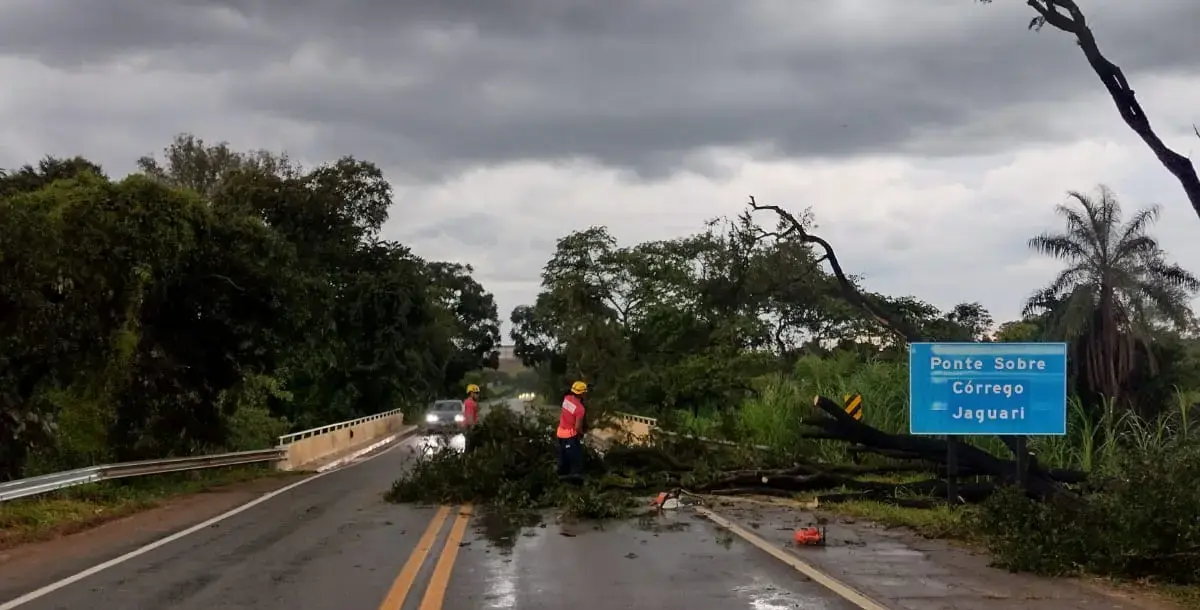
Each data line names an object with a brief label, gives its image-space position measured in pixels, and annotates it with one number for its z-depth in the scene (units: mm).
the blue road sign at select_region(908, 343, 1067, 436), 14031
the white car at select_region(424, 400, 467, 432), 48381
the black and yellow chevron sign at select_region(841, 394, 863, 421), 19469
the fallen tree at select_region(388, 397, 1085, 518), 15406
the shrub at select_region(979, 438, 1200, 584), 9961
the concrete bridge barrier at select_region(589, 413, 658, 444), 20375
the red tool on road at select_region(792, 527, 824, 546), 12273
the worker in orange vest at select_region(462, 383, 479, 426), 23484
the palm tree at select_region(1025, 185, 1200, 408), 33094
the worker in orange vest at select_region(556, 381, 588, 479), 17266
